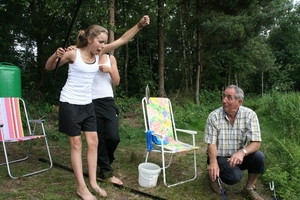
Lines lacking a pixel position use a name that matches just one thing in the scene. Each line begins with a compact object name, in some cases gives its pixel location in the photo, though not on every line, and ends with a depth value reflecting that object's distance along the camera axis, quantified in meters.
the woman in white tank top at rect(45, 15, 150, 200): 2.14
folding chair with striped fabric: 3.12
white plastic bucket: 2.55
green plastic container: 4.38
